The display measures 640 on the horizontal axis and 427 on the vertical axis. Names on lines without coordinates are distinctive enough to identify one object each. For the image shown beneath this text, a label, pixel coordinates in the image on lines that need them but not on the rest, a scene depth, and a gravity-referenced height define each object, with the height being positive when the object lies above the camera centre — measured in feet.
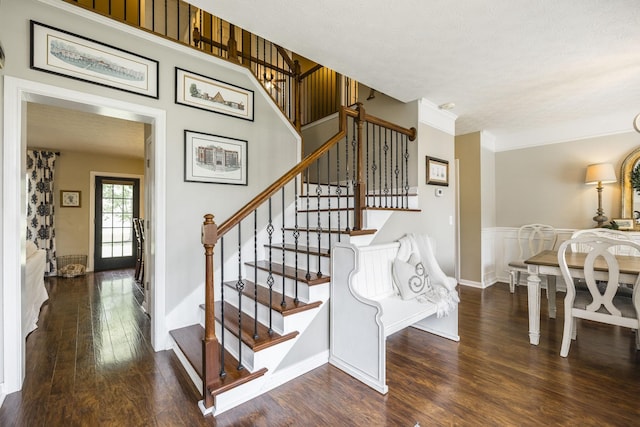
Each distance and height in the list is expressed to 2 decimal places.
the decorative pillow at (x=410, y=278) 8.44 -1.86
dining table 7.49 -1.56
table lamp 12.44 +1.60
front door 20.07 -0.35
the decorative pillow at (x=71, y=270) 17.78 -3.33
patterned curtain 17.44 +0.79
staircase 5.95 -2.10
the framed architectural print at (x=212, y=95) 8.50 +3.77
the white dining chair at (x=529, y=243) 14.06 -1.45
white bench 6.44 -2.46
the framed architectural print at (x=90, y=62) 6.48 +3.76
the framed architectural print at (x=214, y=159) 8.61 +1.79
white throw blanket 8.32 -1.86
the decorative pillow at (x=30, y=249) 11.08 -1.29
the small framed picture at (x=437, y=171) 11.29 +1.75
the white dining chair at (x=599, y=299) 6.98 -2.26
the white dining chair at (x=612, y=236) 10.74 -0.84
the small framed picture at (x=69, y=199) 18.83 +1.15
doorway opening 6.01 +0.39
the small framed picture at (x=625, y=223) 11.96 -0.37
